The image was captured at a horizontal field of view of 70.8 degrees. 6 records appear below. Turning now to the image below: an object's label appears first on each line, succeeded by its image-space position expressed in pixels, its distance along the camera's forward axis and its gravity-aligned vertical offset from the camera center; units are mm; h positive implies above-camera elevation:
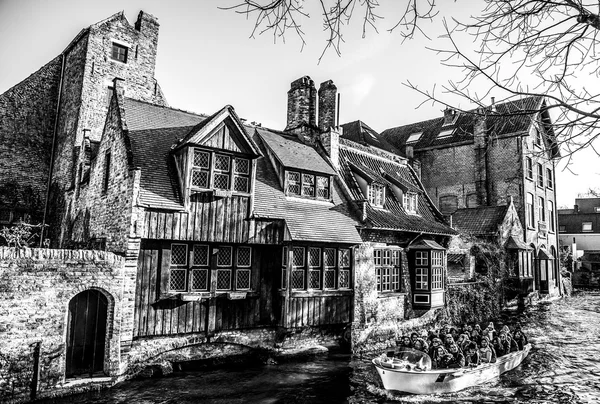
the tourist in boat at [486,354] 13906 -3001
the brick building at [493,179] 34250 +7231
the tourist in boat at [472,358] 13281 -3015
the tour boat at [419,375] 12180 -3308
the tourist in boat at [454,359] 12977 -2972
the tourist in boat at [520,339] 16797 -3006
